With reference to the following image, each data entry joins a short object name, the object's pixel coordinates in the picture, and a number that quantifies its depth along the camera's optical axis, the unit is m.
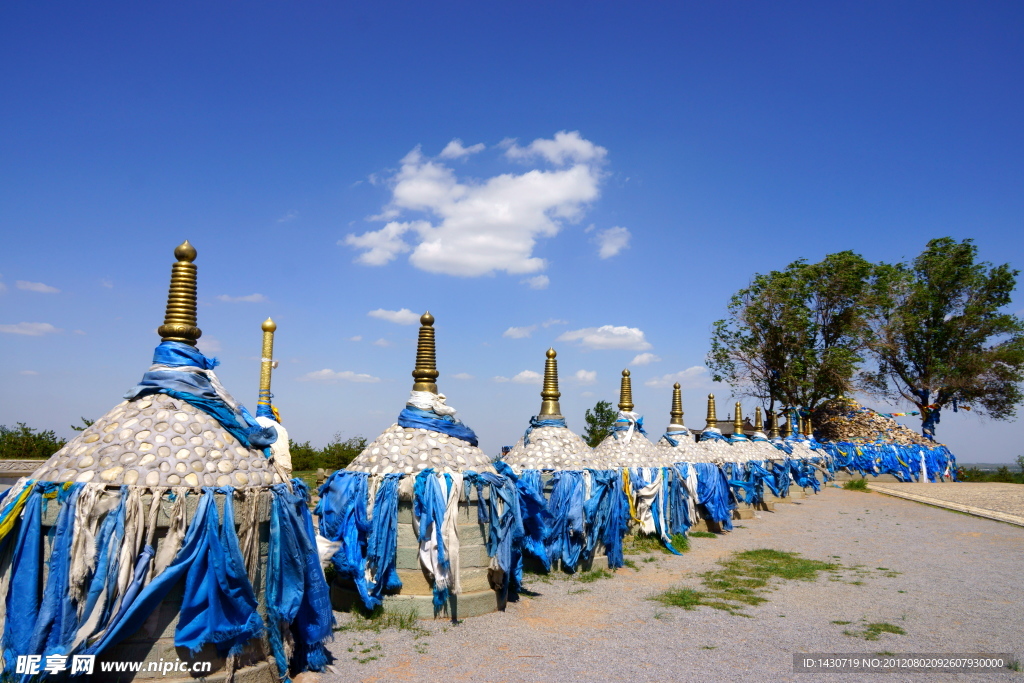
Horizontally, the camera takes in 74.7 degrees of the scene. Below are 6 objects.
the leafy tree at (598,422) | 28.88
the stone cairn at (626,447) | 14.50
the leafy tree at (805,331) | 38.03
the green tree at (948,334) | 38.34
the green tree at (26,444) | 22.89
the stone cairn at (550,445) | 11.99
